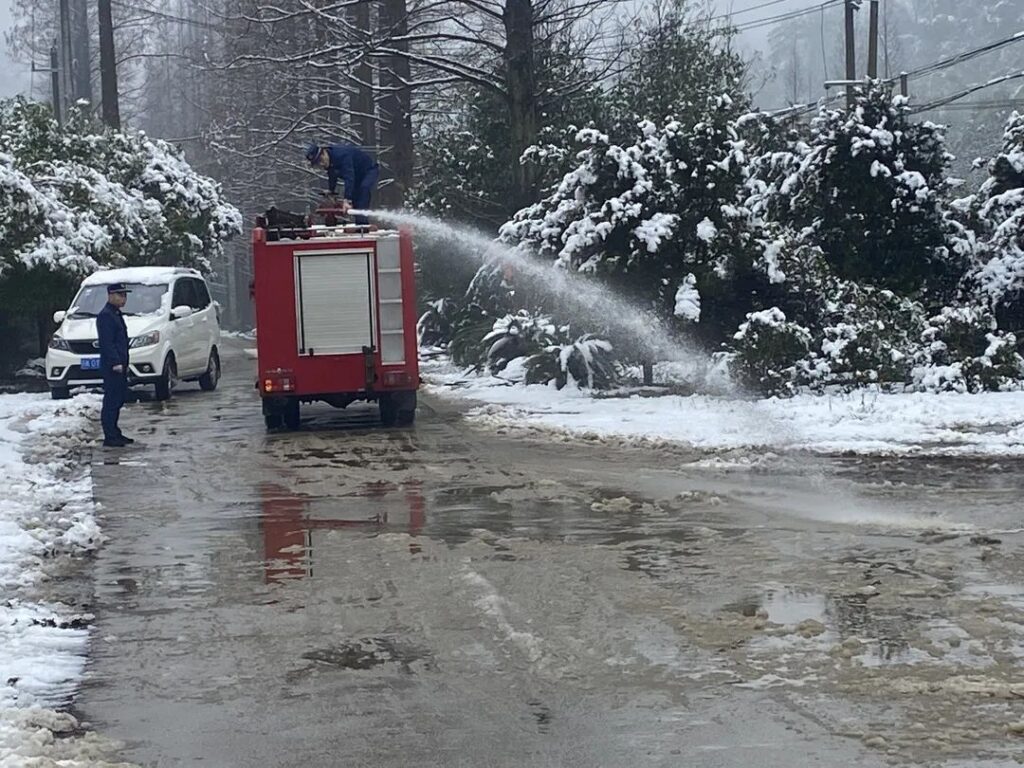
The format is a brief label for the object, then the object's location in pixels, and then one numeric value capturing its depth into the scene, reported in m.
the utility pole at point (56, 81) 51.48
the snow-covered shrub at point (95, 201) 25.78
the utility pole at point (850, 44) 38.56
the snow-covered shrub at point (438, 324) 31.56
